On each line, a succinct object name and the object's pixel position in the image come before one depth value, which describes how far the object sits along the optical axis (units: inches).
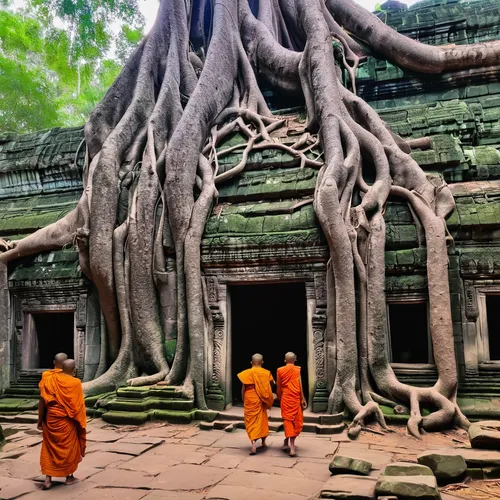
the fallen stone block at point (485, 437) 167.8
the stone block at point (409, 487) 124.6
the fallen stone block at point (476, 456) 151.8
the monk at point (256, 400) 184.1
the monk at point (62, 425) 150.6
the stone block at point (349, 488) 131.5
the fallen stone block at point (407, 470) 137.1
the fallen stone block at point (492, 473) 149.9
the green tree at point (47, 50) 581.9
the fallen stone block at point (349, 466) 151.0
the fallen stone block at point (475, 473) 150.4
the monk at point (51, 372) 154.3
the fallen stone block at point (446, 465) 146.7
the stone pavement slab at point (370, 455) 167.9
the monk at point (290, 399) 183.6
